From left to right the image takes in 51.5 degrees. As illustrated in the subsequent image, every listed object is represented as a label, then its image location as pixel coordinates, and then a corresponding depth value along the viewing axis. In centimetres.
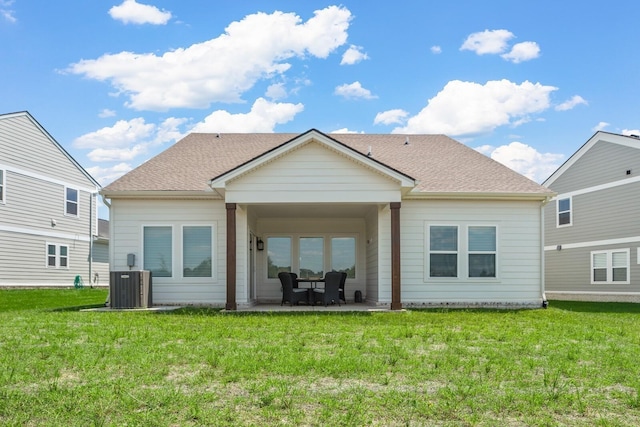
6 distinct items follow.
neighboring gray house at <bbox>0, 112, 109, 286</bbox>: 2586
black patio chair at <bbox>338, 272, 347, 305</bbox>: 1911
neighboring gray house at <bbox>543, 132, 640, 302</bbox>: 2483
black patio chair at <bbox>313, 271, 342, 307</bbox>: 1781
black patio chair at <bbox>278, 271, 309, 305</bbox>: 1828
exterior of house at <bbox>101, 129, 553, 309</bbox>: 1591
